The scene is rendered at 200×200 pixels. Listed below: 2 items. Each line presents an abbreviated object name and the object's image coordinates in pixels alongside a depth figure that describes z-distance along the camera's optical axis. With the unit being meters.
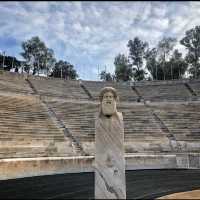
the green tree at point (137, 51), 35.36
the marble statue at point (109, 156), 5.31
